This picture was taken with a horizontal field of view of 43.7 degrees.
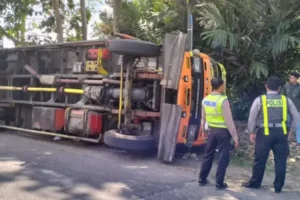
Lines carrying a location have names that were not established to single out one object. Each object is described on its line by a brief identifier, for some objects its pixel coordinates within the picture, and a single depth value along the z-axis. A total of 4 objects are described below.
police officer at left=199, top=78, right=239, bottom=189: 4.75
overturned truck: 5.94
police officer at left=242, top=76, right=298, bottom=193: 4.71
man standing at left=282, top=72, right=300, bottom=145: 7.17
